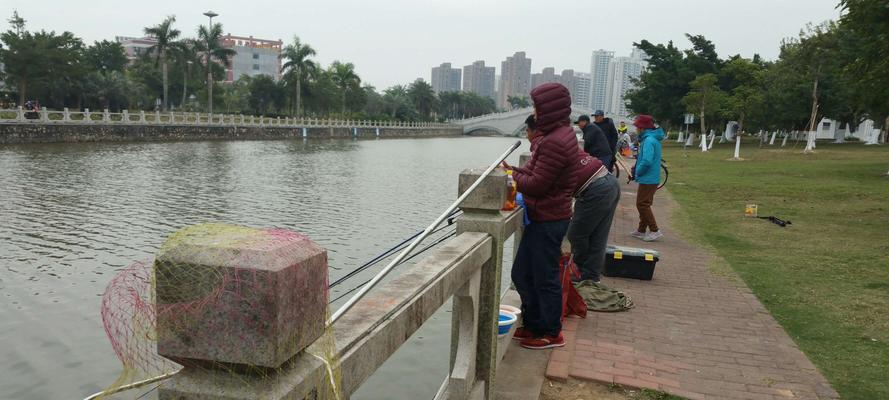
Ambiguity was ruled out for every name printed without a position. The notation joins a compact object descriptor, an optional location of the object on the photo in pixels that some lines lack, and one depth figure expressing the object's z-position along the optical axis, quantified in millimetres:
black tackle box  6668
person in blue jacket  8289
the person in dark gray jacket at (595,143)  8305
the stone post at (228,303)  1230
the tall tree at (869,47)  12414
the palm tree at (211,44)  54750
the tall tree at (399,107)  100438
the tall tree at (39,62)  41250
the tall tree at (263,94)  69000
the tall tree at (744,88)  37625
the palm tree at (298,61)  63531
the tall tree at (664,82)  47469
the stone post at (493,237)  3346
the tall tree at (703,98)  39281
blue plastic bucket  4316
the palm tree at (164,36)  51219
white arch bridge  97000
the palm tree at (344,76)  77025
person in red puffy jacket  3873
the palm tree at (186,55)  52681
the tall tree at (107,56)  68062
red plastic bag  5070
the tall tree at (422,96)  111688
